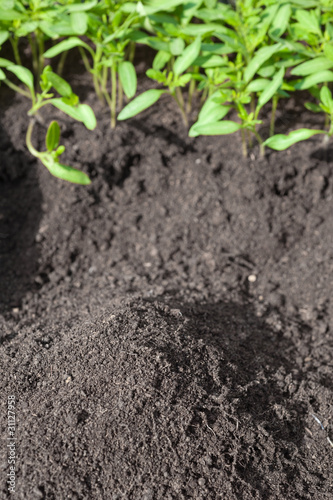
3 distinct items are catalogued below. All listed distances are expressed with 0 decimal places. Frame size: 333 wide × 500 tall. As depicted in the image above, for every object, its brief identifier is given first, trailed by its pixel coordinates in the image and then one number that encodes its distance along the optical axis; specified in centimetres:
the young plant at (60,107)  49
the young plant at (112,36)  50
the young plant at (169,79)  49
